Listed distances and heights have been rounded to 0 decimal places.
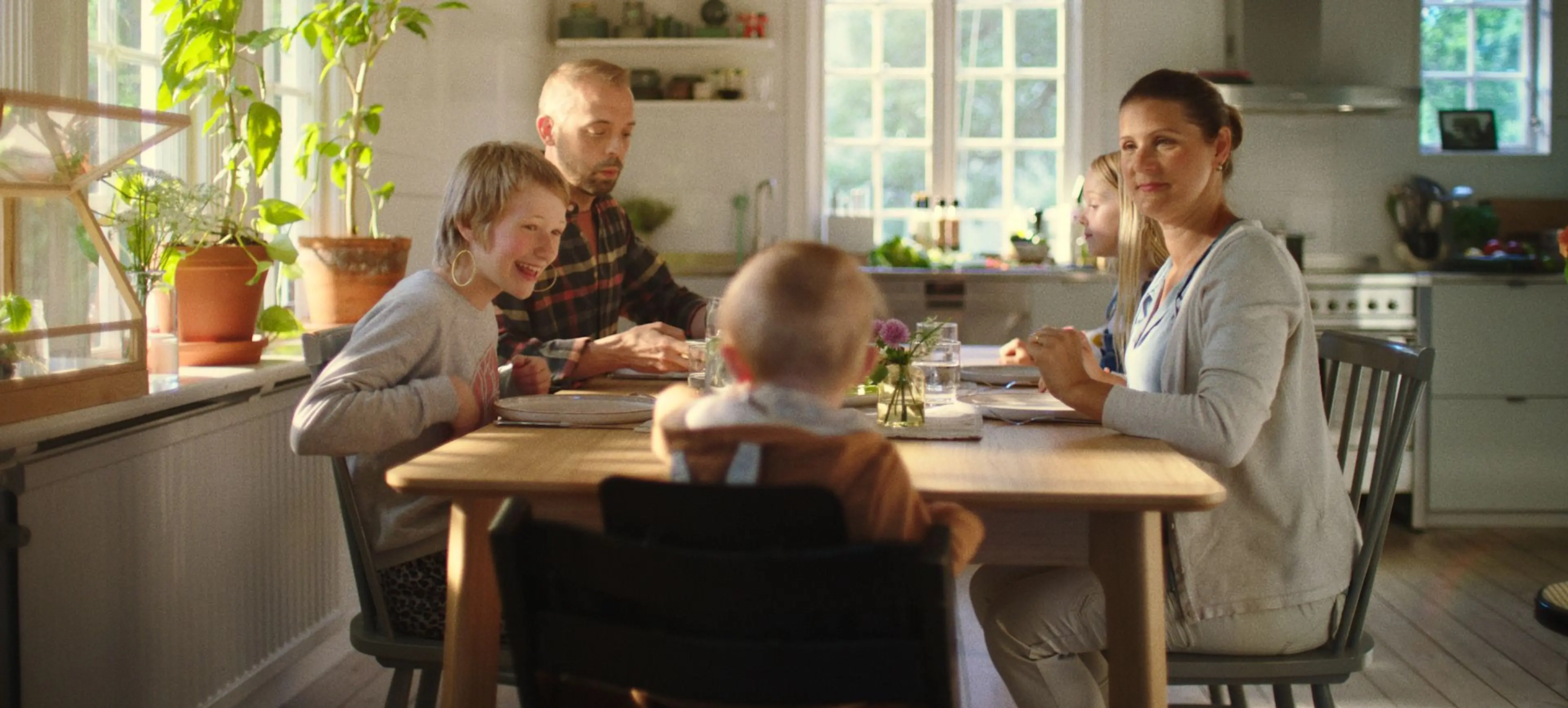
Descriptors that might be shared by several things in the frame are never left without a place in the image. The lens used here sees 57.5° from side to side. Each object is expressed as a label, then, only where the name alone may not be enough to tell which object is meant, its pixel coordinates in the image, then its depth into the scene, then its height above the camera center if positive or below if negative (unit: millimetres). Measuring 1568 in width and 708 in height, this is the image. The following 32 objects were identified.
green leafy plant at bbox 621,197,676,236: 5691 +382
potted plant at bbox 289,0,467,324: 3252 +280
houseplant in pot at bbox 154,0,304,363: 2658 +197
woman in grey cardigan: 1868 -234
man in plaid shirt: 2611 +97
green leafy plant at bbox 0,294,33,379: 1914 -16
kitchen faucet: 5750 +397
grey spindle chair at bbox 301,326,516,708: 2014 -463
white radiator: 2021 -422
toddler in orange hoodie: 1331 -86
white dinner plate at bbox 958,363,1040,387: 2619 -121
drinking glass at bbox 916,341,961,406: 2154 -95
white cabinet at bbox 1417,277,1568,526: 4852 -316
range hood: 5238 +946
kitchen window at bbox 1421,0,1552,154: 5629 +978
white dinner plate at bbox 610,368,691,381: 2723 -127
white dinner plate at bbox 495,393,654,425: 2008 -146
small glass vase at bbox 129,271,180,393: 2371 -70
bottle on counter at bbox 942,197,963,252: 5738 +289
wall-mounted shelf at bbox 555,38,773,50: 5570 +1040
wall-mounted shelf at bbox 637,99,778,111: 5656 +807
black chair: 1177 -252
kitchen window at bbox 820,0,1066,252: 5867 +824
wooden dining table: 1565 -207
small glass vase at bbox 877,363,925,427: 1997 -125
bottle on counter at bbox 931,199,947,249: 5750 +341
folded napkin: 1903 -160
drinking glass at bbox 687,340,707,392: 2309 -80
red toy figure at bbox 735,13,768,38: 5645 +1125
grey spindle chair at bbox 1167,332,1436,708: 1902 -337
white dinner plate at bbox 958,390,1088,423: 2082 -147
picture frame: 5543 +701
